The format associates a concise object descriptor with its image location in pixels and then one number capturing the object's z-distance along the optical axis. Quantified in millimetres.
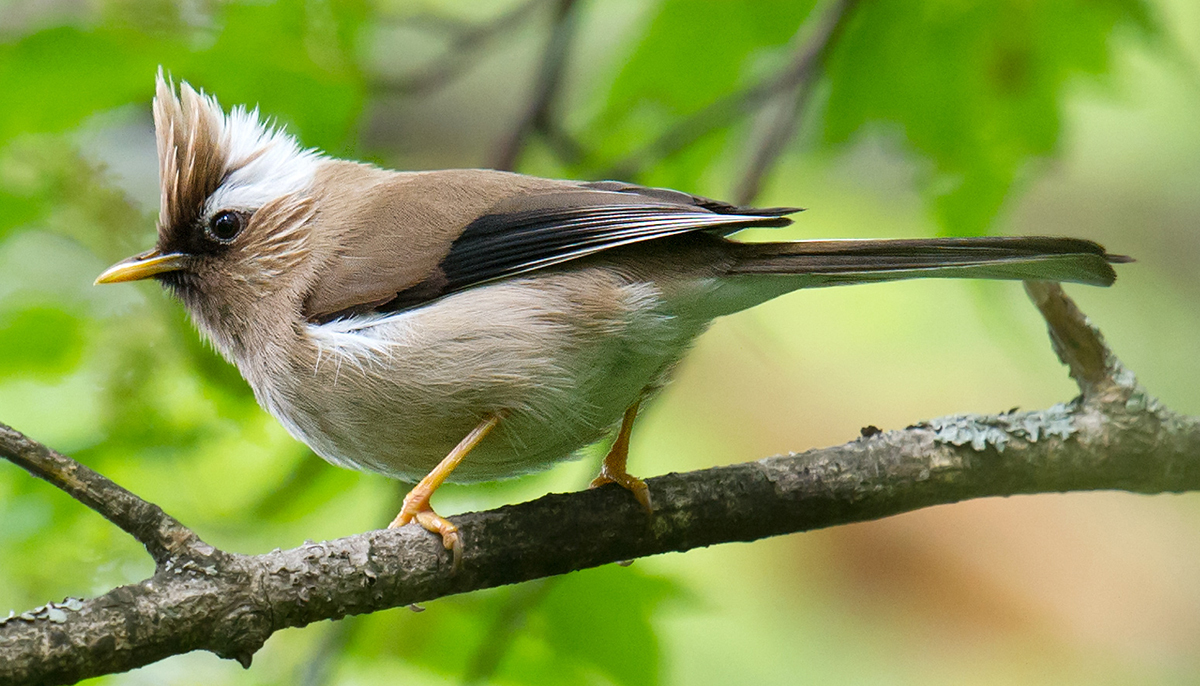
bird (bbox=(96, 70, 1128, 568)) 6473
